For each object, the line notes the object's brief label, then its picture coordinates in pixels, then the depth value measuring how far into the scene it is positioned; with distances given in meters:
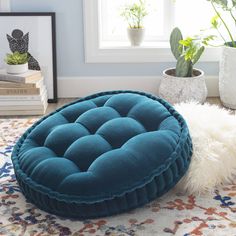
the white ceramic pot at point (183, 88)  2.96
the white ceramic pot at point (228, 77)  2.92
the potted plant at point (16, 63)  2.92
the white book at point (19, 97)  2.91
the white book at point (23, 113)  2.94
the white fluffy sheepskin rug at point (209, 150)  1.87
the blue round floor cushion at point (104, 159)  1.66
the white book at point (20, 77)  2.88
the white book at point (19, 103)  2.92
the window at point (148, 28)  3.18
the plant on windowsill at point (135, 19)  3.21
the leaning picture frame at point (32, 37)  3.09
